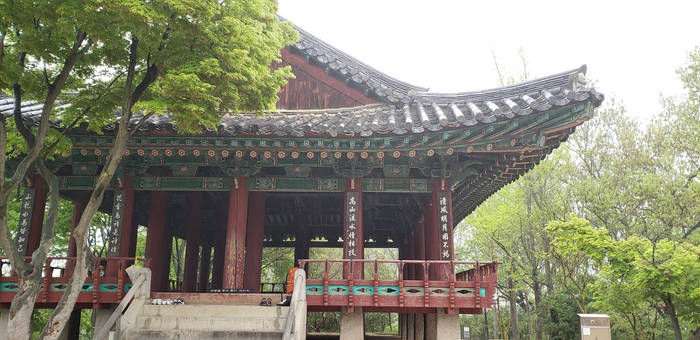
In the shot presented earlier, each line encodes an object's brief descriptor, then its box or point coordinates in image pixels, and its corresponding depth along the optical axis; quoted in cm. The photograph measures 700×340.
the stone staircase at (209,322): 920
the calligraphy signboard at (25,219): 1294
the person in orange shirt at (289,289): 1016
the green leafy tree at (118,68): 767
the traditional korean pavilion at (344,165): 1122
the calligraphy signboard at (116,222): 1270
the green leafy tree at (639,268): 1434
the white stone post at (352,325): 1127
